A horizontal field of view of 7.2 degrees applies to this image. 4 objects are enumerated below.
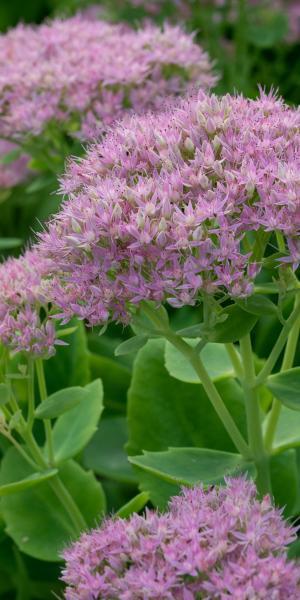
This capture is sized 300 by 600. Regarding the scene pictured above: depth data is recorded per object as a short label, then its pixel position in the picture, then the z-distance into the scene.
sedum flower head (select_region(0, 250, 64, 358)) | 1.06
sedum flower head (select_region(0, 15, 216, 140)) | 1.23
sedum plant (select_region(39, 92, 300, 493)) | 1.00
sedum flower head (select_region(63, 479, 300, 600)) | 0.96
